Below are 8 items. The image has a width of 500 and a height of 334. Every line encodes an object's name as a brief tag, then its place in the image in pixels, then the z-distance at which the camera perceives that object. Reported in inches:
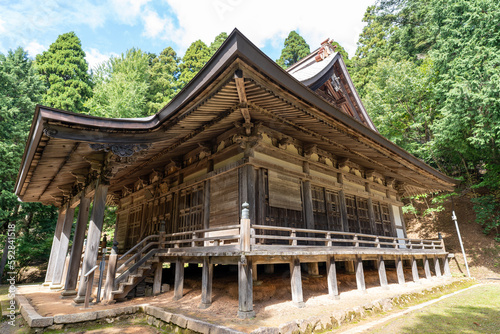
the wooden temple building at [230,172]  223.3
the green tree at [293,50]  1518.2
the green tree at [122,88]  773.3
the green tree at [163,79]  1067.7
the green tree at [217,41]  1457.6
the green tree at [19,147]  650.8
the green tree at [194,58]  1307.8
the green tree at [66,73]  892.6
